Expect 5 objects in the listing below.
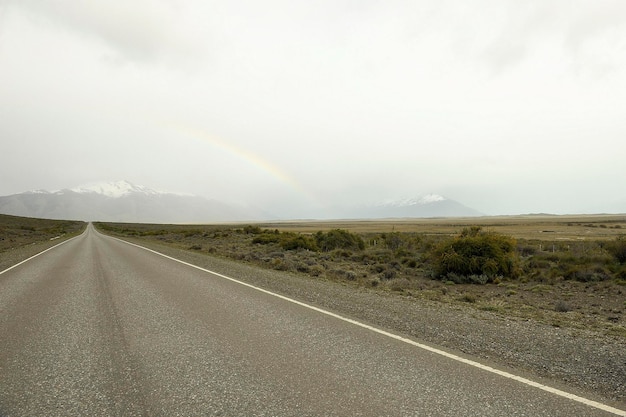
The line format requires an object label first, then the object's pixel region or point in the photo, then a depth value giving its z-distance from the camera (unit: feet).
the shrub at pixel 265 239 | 103.14
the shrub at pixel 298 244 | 87.34
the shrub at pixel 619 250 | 60.54
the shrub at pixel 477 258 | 56.90
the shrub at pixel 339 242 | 94.58
